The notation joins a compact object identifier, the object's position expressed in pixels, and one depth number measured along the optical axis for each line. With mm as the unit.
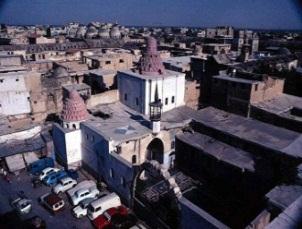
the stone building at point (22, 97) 31594
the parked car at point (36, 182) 22406
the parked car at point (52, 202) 19500
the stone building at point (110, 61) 42750
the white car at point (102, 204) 18830
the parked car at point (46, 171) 23086
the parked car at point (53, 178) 22555
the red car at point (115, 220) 17797
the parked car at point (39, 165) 24203
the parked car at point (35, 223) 17853
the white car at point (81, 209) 19156
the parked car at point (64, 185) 21516
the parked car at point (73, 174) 23670
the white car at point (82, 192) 20266
